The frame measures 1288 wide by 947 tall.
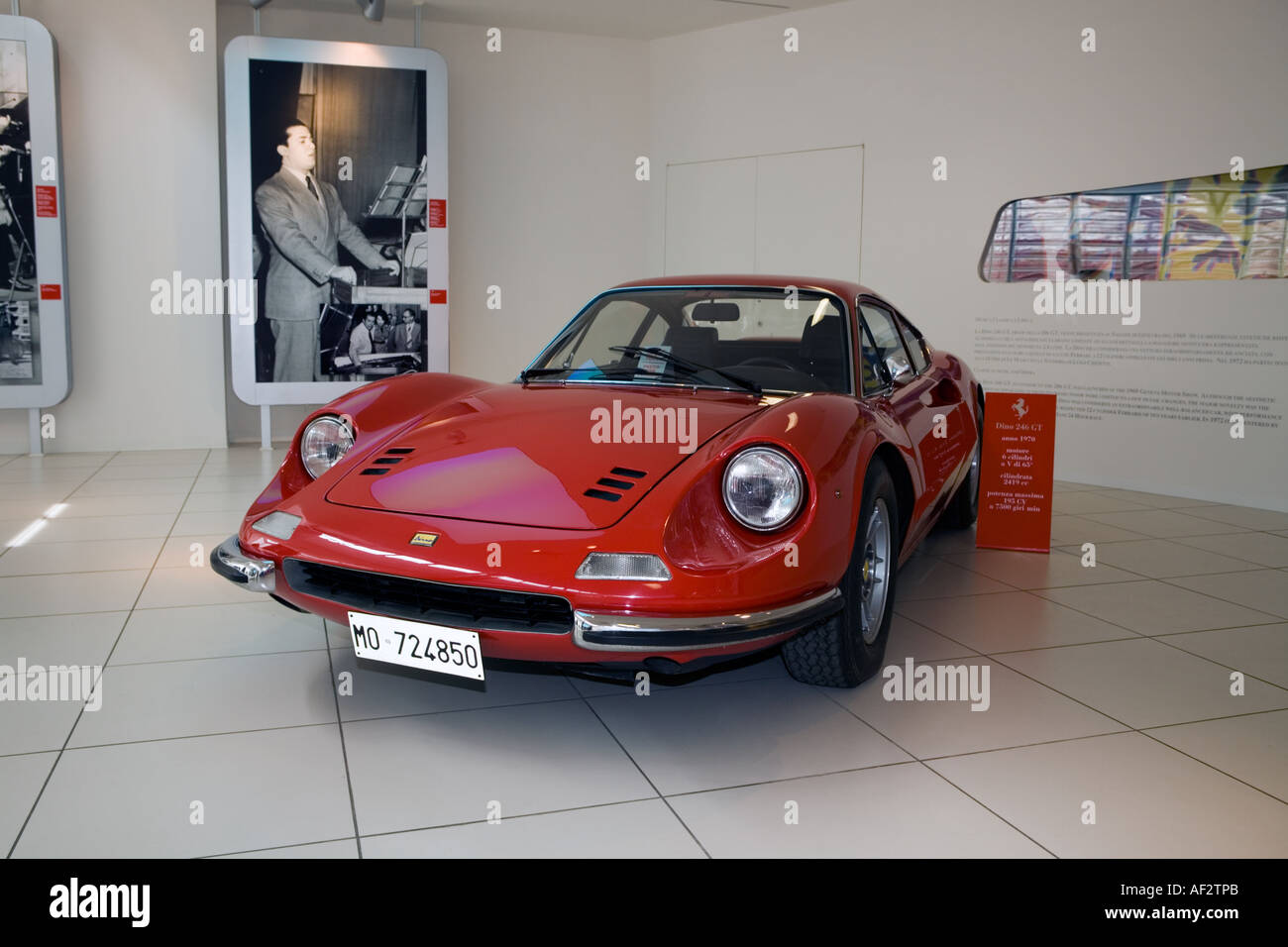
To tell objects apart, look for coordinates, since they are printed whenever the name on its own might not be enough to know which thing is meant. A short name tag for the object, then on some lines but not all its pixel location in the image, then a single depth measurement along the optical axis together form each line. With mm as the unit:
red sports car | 2035
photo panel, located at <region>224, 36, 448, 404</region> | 6727
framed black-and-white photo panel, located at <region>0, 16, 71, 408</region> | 6117
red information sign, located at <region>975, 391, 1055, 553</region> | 4363
